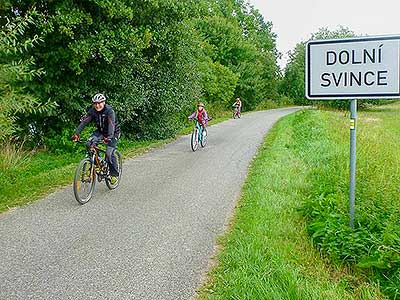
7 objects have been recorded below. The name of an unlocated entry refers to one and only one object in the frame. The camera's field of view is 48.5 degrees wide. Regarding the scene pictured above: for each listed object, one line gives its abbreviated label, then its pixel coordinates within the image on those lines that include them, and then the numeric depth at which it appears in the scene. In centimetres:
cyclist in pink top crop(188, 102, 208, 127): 1485
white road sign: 470
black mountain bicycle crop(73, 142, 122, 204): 755
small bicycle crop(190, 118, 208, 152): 1452
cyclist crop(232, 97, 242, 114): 3369
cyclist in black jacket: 795
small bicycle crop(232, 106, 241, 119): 3380
